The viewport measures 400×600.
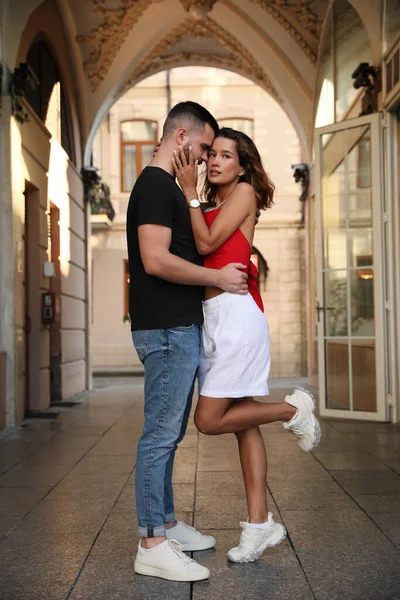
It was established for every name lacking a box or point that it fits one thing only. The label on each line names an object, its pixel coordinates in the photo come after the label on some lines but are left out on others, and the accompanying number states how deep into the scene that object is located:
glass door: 8.01
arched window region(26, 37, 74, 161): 10.02
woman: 3.17
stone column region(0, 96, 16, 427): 7.91
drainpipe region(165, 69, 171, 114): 21.48
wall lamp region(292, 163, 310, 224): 13.62
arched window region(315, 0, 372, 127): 9.11
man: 3.07
